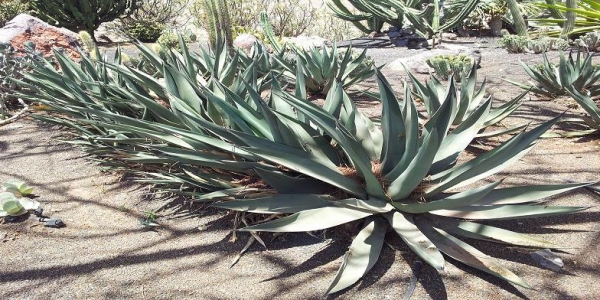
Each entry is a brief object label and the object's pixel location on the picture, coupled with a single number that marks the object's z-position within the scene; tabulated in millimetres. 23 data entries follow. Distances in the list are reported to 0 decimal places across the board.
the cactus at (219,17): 6438
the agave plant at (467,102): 3020
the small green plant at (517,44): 8008
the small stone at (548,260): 1867
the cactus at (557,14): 8598
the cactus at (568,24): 8047
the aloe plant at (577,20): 7383
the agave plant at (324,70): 4352
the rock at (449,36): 11075
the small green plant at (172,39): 10873
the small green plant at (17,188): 2652
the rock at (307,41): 10754
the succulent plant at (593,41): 7270
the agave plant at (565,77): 3820
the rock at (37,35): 6688
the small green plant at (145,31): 13297
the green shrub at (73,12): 12070
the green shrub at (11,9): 13148
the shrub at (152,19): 13430
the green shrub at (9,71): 4516
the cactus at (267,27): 6900
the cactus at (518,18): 8430
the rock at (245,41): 10195
